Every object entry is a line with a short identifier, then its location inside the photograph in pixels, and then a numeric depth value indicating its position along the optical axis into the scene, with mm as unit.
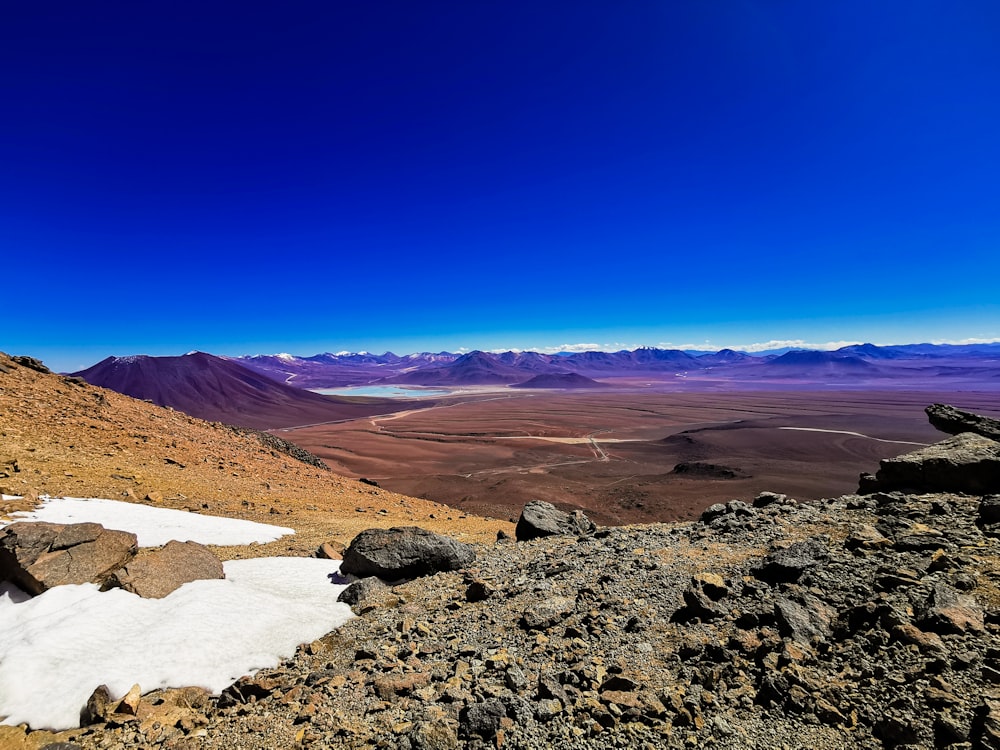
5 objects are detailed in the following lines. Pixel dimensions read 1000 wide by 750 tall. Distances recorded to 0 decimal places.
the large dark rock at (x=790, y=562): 5066
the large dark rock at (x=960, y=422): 8594
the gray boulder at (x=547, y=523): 9352
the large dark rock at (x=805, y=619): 4008
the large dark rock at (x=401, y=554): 7004
